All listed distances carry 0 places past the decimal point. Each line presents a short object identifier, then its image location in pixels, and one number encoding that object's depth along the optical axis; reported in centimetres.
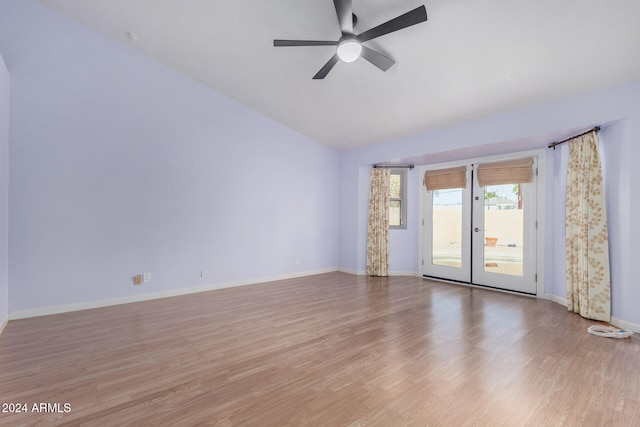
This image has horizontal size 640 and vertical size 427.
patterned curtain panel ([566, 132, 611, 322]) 339
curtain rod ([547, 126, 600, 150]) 345
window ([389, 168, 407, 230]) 618
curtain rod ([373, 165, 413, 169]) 606
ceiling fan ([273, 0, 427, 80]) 232
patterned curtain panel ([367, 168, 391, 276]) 602
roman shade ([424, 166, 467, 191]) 535
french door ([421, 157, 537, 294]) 470
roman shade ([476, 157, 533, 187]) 460
